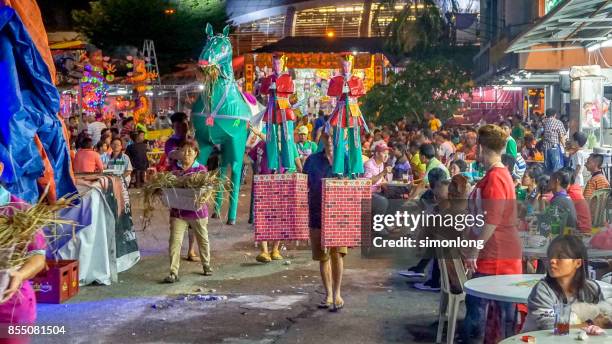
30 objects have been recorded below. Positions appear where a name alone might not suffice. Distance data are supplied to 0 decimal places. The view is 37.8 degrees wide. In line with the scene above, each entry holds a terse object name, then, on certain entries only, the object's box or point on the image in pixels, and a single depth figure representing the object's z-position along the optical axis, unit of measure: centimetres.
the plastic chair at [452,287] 669
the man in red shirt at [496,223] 606
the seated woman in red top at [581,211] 766
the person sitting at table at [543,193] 840
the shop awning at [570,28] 1227
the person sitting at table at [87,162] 1096
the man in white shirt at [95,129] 1998
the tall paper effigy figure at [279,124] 883
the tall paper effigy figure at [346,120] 838
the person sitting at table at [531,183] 922
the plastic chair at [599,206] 838
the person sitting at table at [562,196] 758
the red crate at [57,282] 752
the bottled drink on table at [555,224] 723
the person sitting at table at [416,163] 1237
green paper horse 1180
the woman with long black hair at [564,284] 463
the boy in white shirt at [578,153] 1290
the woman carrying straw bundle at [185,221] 927
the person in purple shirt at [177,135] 986
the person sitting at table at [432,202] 848
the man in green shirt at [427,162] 1070
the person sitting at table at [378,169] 1115
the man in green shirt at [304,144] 1393
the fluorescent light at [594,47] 1701
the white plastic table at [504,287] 536
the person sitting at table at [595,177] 945
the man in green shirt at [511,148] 1213
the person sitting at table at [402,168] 1296
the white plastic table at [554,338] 437
